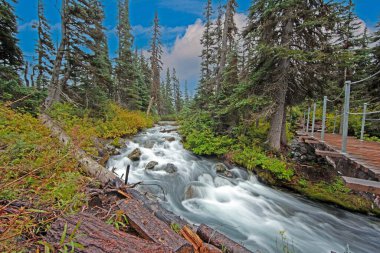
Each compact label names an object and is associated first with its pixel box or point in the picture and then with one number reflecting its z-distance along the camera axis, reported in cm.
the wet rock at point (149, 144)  1092
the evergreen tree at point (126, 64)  1984
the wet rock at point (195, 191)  672
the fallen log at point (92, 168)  348
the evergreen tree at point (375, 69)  1126
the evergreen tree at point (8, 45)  684
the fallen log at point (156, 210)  289
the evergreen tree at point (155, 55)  2709
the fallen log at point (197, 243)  238
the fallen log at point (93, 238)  160
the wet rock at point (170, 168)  815
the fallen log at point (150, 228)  197
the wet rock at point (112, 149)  874
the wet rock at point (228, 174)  819
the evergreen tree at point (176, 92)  5631
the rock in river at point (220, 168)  849
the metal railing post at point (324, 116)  622
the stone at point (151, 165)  808
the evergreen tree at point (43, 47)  1536
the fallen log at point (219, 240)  252
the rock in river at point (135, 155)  867
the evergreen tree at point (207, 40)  2041
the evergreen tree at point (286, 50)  717
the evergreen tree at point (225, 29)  1237
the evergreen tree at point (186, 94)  6762
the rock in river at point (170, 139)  1252
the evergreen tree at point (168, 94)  4912
